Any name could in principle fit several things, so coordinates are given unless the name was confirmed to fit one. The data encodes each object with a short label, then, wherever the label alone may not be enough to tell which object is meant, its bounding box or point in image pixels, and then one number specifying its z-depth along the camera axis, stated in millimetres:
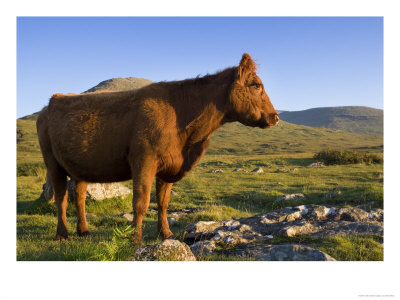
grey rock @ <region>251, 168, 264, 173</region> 23741
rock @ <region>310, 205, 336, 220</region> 8484
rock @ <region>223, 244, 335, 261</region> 5172
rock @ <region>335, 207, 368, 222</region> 8406
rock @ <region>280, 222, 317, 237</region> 6923
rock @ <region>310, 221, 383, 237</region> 6770
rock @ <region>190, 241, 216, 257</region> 5867
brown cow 6559
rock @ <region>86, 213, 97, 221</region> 10158
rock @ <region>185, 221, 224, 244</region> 7051
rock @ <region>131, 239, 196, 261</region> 4828
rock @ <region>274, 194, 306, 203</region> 12984
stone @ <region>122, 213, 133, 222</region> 10062
